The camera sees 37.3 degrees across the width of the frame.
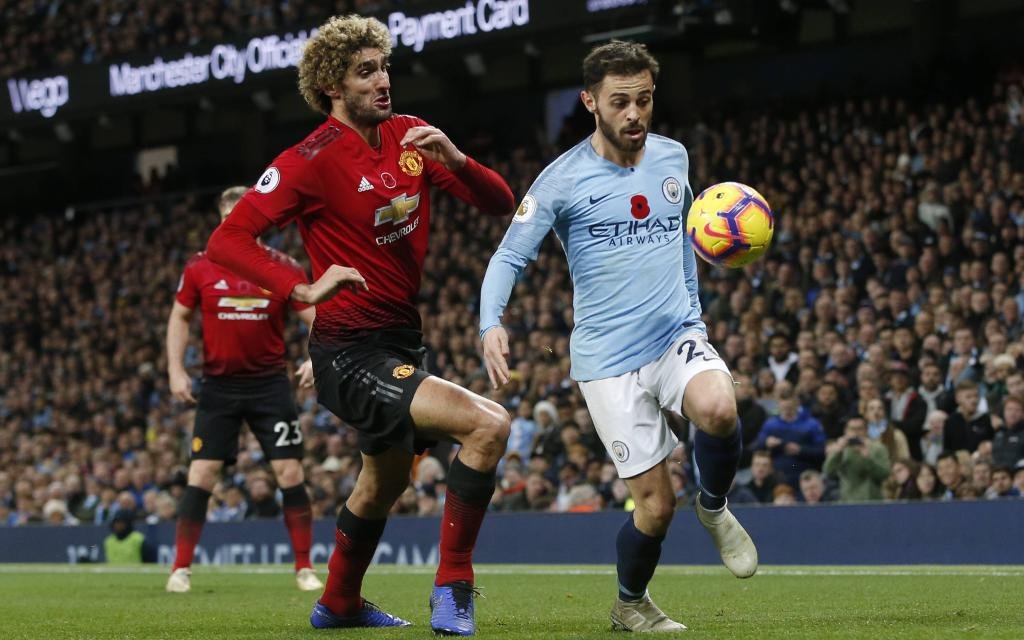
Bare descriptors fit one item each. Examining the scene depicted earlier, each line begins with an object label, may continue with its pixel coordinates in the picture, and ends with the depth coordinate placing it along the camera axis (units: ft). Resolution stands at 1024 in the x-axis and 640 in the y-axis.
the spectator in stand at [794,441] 44.14
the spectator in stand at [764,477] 43.75
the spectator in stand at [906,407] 42.91
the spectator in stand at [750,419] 45.50
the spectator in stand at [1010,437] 39.88
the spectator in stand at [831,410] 44.83
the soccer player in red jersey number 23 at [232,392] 33.58
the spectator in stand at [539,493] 49.93
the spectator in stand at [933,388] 43.03
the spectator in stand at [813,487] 42.91
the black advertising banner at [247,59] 68.80
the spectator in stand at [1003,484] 39.47
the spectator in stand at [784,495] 43.42
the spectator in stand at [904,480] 41.34
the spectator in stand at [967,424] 41.29
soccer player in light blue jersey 19.75
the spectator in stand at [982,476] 40.06
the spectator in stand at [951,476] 40.55
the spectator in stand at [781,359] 48.39
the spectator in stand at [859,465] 42.34
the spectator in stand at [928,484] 40.70
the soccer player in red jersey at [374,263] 18.90
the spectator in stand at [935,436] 42.14
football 20.88
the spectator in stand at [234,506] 58.75
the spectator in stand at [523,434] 53.72
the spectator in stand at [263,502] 56.90
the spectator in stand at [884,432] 42.27
